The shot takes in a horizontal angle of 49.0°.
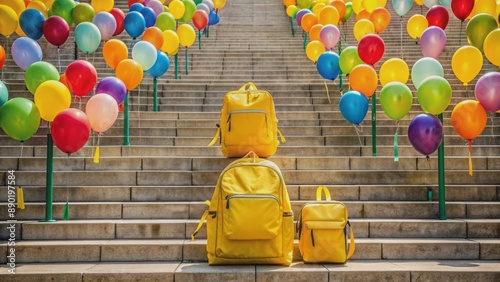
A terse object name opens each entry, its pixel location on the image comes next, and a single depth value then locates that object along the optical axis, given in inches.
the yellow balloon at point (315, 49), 369.1
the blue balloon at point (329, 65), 320.2
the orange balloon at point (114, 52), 280.8
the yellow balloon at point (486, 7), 307.9
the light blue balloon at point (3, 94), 224.4
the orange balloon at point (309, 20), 404.5
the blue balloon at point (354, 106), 259.8
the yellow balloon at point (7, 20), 296.2
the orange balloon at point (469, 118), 216.1
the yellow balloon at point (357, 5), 401.7
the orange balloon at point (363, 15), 386.7
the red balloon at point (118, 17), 345.7
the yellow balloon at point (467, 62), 237.0
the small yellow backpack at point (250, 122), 231.3
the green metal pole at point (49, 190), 217.8
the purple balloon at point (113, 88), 251.9
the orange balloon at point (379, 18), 357.9
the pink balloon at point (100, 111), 228.8
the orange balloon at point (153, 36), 327.9
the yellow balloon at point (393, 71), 261.2
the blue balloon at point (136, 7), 365.2
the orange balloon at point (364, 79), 265.4
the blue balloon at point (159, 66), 327.3
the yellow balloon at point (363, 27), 350.3
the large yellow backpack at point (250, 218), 186.4
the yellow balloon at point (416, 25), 362.5
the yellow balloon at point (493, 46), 231.9
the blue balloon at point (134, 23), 340.5
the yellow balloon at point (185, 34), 386.3
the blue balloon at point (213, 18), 497.4
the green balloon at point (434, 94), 217.9
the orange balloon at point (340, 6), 397.4
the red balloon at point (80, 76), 235.3
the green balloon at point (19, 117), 208.7
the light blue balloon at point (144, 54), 292.8
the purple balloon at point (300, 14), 431.8
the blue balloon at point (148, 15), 358.6
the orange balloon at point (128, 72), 269.7
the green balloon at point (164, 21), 364.2
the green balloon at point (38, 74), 232.7
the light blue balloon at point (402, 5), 361.3
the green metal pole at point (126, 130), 282.8
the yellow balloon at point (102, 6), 348.8
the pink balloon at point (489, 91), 210.5
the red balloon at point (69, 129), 205.9
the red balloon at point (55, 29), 299.4
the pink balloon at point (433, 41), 277.0
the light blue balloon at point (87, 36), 296.0
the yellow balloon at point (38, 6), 325.4
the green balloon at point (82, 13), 324.8
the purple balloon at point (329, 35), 353.3
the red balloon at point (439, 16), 330.6
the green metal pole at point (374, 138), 271.4
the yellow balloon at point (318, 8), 414.0
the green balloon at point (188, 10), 425.4
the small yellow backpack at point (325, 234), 192.1
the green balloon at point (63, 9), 324.8
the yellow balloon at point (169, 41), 354.9
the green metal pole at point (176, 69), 400.6
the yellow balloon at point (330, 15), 381.7
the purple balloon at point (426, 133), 213.2
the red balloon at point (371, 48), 276.1
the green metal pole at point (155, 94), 336.0
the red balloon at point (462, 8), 323.0
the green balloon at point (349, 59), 295.9
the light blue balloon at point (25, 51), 270.8
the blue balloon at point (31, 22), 302.7
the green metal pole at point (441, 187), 223.5
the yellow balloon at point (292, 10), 497.0
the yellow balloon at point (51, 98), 210.7
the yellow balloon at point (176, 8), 414.0
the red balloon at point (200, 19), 434.2
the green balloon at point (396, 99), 237.3
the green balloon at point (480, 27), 254.2
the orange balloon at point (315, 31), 381.1
